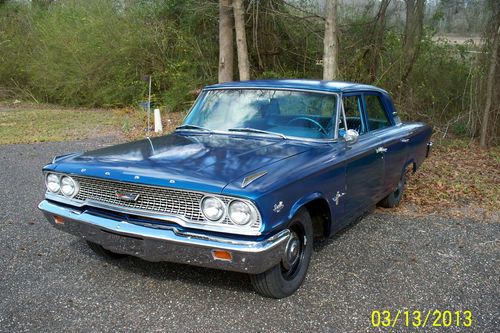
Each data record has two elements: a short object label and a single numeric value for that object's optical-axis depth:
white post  12.07
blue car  3.05
